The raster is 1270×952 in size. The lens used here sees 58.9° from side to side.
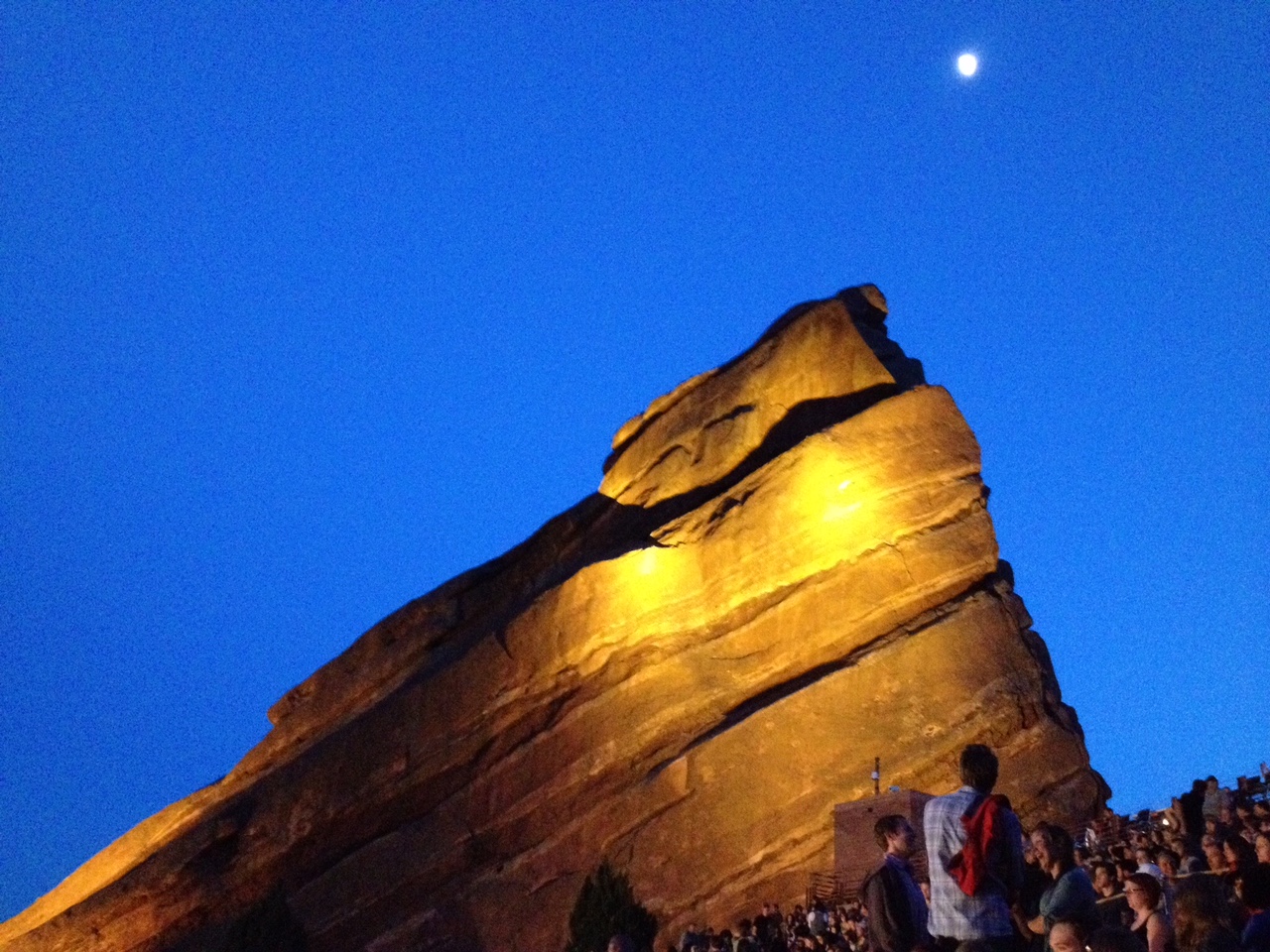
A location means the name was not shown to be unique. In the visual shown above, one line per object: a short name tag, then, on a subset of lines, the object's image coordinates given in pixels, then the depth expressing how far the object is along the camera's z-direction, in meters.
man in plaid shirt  6.09
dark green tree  22.45
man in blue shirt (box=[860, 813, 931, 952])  6.57
